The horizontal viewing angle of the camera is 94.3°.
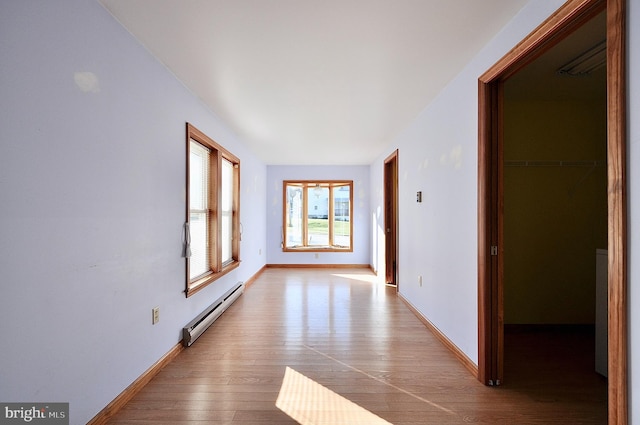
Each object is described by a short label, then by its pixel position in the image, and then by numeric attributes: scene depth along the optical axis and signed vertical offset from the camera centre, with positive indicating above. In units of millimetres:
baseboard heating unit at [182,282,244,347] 2781 -1127
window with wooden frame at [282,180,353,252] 7285 -60
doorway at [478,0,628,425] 1193 +122
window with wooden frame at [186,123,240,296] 3195 +32
